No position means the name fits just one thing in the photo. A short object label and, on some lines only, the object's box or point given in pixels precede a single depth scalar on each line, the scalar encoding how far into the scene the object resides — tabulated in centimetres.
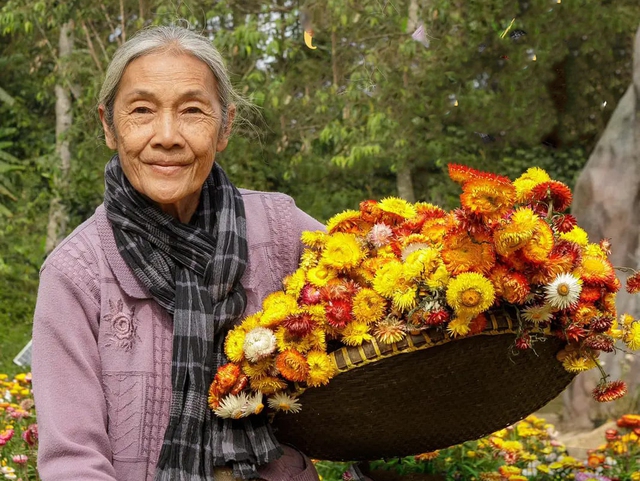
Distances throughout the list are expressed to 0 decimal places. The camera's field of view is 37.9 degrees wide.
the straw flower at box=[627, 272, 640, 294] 208
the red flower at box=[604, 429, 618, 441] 368
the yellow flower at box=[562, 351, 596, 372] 192
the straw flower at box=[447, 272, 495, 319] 172
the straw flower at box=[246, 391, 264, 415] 190
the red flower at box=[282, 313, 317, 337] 184
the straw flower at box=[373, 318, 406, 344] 178
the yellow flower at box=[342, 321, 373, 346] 181
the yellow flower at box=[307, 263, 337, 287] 195
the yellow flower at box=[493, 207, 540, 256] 171
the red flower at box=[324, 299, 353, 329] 183
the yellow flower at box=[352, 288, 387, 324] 183
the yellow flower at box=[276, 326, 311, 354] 185
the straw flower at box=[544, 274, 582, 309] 179
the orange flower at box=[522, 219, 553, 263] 175
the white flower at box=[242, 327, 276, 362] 185
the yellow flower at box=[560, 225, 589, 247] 190
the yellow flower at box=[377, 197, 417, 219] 206
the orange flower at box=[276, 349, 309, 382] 182
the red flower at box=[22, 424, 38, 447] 308
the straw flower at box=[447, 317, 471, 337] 175
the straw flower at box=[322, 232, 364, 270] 194
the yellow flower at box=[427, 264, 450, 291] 178
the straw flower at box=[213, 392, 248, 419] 190
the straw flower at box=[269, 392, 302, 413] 190
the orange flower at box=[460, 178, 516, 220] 170
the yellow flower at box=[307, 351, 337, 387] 181
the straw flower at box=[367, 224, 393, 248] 198
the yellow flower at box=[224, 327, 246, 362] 191
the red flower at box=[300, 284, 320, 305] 190
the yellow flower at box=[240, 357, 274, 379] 189
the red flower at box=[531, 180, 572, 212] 190
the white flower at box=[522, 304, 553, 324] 180
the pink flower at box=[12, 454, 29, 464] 311
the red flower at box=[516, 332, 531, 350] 180
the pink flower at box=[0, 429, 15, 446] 317
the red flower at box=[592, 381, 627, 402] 206
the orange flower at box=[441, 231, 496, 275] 176
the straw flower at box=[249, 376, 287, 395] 188
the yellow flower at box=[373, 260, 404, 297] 183
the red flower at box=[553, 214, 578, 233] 191
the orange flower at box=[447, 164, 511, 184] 174
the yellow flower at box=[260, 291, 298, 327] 191
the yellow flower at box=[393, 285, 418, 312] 179
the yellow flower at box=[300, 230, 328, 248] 207
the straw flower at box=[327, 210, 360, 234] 206
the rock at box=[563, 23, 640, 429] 593
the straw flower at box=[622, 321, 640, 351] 202
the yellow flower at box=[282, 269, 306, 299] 199
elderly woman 197
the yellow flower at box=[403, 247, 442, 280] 181
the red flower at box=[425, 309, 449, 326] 175
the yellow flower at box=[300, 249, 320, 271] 205
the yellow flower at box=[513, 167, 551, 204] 190
